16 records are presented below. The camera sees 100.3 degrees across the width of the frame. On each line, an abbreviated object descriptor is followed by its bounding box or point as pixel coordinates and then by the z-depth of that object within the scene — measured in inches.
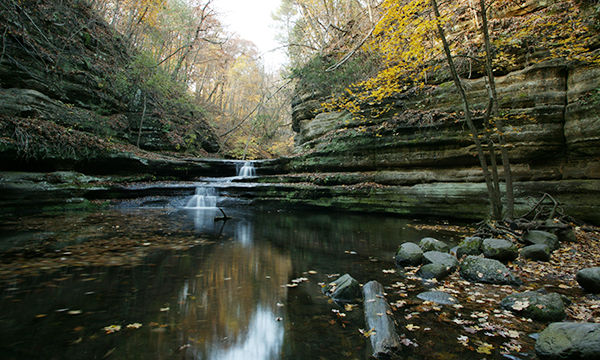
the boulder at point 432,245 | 221.0
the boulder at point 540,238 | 214.2
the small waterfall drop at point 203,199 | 520.1
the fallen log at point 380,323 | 93.0
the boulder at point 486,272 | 157.8
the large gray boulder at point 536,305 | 113.0
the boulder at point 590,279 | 138.0
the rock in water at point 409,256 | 197.6
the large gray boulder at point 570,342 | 80.0
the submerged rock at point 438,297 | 133.3
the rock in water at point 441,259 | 179.6
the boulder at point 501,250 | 191.6
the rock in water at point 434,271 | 169.0
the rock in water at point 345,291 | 138.5
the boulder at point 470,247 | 205.0
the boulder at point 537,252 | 190.6
